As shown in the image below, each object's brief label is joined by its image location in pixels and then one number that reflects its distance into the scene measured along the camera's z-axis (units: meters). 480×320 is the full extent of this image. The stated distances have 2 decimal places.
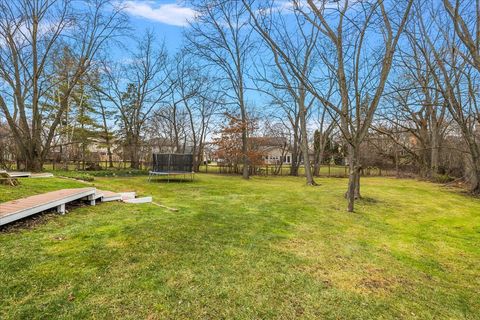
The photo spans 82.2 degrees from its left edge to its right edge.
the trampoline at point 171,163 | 11.16
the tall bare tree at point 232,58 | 14.49
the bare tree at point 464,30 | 4.64
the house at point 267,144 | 19.25
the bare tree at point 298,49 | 6.60
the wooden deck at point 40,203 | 3.39
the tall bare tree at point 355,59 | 5.89
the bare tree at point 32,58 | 11.21
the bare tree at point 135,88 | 18.99
